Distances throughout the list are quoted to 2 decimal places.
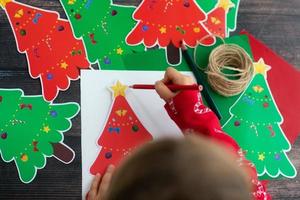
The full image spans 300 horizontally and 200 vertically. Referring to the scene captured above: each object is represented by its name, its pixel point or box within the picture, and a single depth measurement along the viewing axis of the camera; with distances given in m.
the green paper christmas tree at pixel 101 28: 0.80
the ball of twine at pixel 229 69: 0.80
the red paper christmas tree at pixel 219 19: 0.86
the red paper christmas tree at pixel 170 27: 0.82
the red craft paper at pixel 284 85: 0.84
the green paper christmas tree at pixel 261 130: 0.82
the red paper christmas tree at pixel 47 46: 0.78
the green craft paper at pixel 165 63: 0.80
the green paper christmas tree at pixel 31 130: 0.74
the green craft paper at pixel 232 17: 0.87
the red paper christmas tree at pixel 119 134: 0.77
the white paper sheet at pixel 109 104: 0.77
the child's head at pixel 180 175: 0.39
